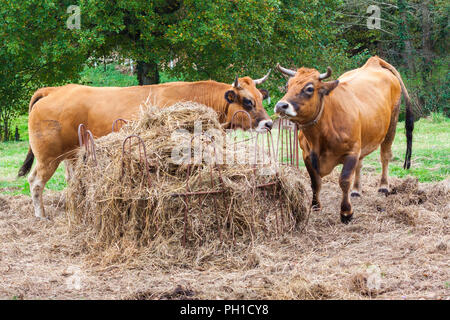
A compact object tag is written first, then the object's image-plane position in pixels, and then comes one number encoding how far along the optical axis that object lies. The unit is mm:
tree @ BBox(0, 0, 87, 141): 12344
